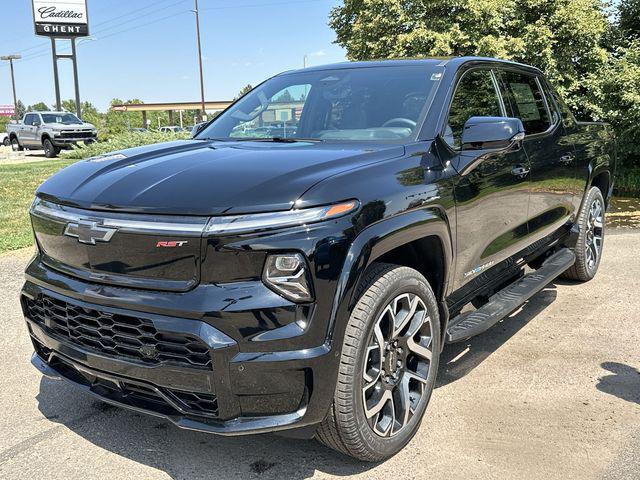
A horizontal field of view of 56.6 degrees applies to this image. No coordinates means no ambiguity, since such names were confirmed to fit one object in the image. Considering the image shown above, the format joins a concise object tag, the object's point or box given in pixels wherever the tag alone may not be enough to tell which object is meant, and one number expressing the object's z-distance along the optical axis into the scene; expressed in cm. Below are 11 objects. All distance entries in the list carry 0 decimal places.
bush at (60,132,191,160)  1594
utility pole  4019
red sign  9394
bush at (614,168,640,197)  1183
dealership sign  3547
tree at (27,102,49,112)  12478
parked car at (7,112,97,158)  2334
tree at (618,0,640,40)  1312
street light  6359
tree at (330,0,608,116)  1394
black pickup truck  225
